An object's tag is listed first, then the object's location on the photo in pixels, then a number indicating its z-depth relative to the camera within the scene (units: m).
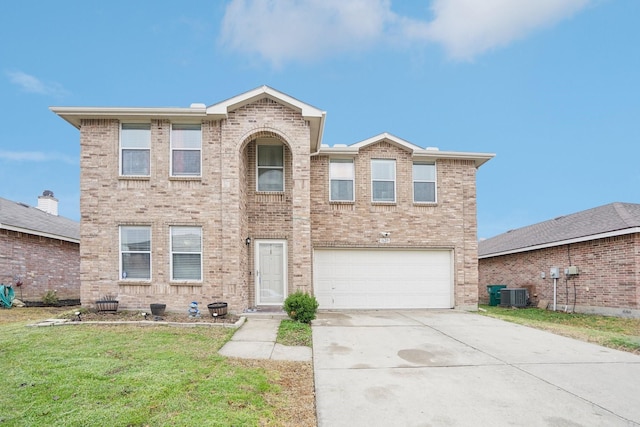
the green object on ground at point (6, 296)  12.95
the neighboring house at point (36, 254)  13.94
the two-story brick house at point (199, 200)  10.81
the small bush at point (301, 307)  9.95
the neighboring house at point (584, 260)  12.63
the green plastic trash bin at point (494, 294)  18.30
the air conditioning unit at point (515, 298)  17.00
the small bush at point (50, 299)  14.46
